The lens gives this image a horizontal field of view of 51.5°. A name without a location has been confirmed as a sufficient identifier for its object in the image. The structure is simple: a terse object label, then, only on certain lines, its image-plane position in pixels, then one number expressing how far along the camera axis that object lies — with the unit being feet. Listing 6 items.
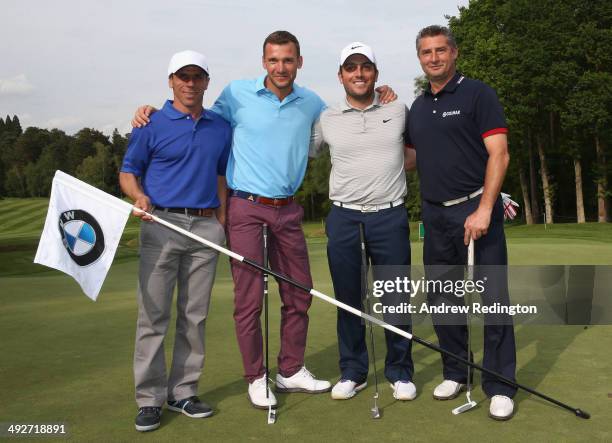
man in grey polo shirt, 14.48
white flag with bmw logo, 13.10
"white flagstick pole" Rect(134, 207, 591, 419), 13.00
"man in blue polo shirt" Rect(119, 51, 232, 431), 13.47
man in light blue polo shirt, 14.53
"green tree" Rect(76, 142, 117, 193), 247.50
